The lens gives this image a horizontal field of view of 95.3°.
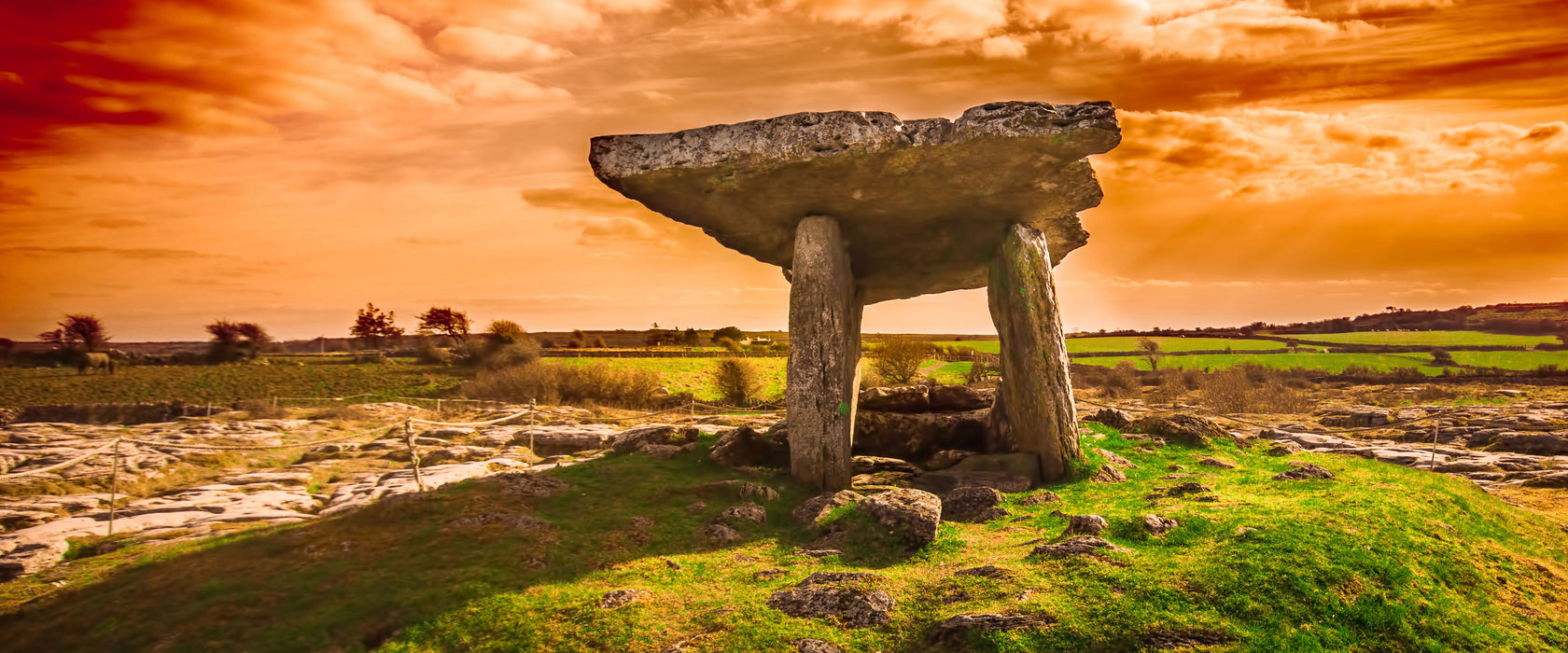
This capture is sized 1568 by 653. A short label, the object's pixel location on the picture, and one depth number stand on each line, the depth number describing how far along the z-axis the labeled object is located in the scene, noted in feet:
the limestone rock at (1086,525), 24.57
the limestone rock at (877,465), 40.45
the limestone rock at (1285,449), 46.24
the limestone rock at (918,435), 44.52
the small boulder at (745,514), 30.55
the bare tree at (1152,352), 153.93
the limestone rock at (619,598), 21.53
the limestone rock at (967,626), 17.70
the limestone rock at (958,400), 48.01
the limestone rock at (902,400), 47.19
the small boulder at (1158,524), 24.11
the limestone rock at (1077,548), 22.21
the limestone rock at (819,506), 30.25
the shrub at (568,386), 107.55
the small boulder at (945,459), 40.78
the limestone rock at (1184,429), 48.85
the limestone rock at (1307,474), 33.40
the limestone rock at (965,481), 34.53
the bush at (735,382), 111.65
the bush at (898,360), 116.88
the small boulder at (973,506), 30.25
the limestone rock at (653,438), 44.32
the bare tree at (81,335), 136.46
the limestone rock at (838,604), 19.56
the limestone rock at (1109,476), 36.06
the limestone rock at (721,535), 28.19
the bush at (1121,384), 115.55
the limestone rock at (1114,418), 53.67
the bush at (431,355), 140.50
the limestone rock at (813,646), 18.04
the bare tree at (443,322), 165.42
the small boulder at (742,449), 40.34
